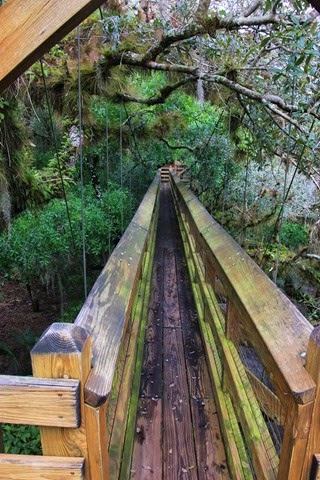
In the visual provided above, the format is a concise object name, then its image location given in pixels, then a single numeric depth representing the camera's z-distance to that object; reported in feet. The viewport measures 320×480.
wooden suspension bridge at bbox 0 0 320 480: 2.17
